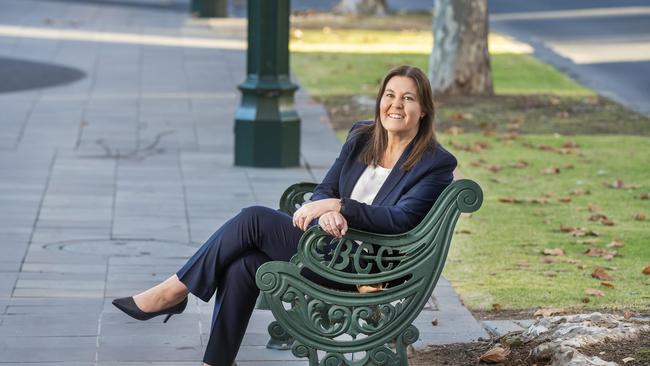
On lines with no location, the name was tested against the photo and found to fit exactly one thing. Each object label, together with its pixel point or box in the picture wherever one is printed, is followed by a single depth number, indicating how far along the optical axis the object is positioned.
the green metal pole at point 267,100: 15.98
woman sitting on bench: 7.56
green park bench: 7.20
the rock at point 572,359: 7.17
